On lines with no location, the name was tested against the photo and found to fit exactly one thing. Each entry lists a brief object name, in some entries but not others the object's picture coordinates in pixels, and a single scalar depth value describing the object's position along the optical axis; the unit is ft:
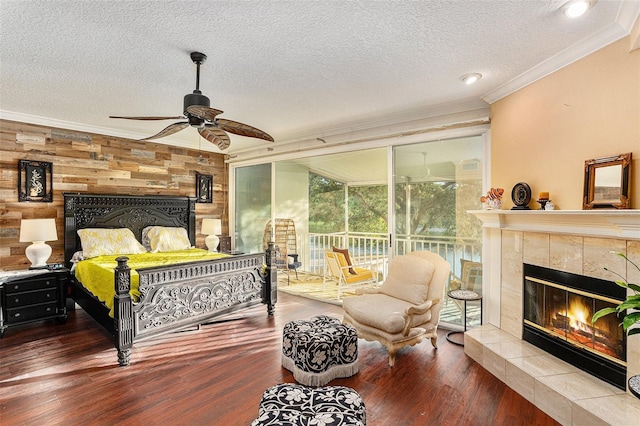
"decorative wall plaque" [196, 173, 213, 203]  19.76
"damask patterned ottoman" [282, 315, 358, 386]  8.51
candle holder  8.75
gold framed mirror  7.00
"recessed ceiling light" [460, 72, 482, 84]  9.54
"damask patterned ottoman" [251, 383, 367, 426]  5.23
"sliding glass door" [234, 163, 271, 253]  19.95
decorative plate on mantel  9.48
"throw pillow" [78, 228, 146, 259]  14.21
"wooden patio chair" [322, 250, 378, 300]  16.01
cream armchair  9.60
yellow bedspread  10.50
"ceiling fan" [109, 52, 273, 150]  7.93
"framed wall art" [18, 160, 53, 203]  13.66
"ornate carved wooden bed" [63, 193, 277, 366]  9.84
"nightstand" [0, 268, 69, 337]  11.63
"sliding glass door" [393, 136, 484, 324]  12.01
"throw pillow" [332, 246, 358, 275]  16.94
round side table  10.64
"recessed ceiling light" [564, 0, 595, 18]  6.07
